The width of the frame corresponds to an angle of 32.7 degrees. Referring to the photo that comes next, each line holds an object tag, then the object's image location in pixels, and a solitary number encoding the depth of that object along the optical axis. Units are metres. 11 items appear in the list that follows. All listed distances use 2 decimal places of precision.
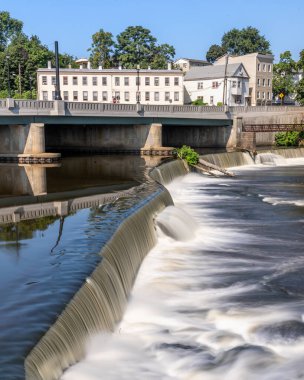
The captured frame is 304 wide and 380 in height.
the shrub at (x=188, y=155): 43.50
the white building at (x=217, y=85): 96.19
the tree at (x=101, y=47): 116.06
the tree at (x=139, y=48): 117.31
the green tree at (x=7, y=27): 162.05
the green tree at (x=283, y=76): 94.94
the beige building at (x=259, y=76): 103.88
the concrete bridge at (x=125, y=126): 43.12
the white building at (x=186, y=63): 133.12
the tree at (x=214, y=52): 168.07
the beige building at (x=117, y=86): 89.62
